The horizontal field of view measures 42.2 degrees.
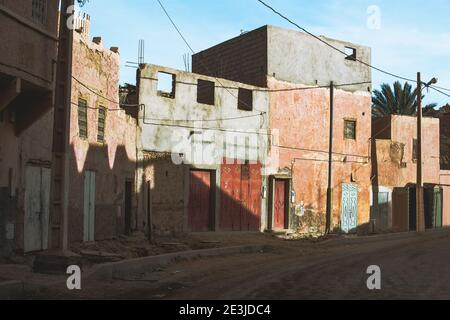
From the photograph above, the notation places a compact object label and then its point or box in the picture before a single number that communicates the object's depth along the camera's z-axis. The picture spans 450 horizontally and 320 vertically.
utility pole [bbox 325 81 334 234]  26.53
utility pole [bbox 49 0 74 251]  11.63
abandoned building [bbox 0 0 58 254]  11.50
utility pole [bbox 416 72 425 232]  28.06
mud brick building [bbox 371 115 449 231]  31.45
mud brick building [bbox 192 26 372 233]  25.97
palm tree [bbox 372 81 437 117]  44.78
